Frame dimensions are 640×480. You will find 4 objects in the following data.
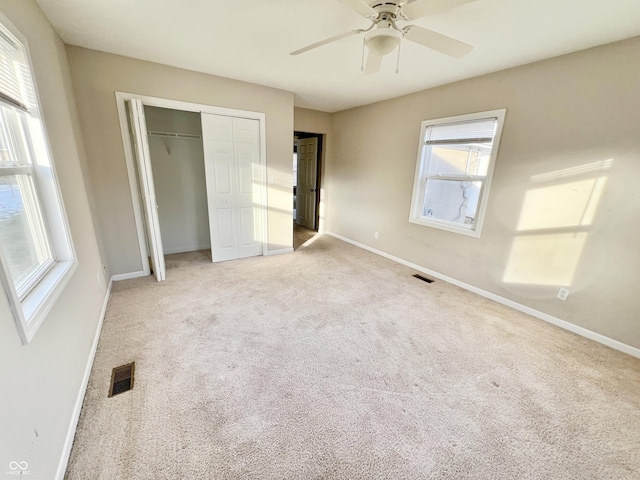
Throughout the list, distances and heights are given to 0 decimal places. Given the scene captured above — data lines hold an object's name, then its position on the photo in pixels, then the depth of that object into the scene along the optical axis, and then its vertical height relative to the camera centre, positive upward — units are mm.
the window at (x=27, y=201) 1260 -237
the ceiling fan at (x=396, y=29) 1364 +876
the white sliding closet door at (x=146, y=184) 2619 -207
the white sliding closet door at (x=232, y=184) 3398 -224
